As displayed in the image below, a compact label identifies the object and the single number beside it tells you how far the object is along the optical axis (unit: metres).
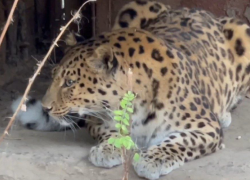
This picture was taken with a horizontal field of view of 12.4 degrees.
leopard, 7.72
